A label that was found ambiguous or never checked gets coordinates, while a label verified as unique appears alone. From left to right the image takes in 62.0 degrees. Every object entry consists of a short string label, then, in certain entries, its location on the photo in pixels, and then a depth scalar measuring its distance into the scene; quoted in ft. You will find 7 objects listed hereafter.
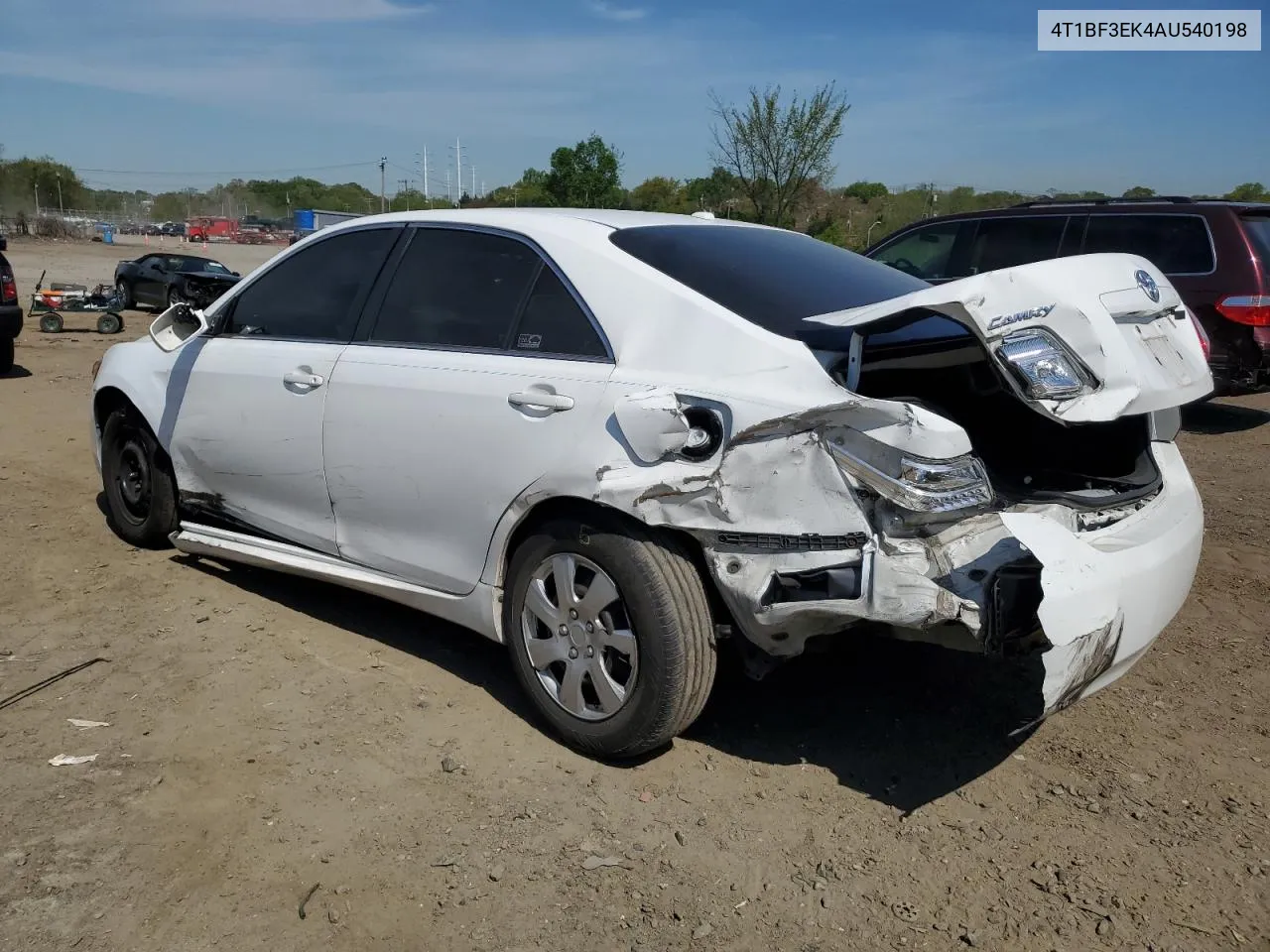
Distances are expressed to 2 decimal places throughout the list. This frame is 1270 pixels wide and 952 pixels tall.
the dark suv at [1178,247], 26.66
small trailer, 50.29
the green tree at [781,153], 83.15
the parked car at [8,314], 34.40
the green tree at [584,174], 177.37
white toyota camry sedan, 8.74
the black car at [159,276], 62.39
